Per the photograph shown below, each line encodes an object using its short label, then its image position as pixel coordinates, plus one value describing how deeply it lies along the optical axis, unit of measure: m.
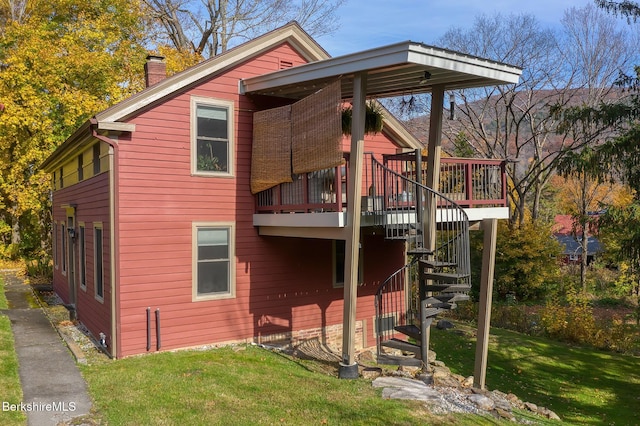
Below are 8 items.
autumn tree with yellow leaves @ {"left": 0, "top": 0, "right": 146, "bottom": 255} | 23.02
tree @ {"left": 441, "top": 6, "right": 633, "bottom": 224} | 24.81
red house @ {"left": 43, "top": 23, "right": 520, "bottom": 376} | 9.33
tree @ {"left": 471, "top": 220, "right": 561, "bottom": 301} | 21.34
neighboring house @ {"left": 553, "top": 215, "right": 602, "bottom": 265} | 33.52
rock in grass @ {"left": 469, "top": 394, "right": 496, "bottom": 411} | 8.11
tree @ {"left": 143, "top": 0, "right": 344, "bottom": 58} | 29.39
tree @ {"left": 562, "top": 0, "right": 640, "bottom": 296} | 12.12
